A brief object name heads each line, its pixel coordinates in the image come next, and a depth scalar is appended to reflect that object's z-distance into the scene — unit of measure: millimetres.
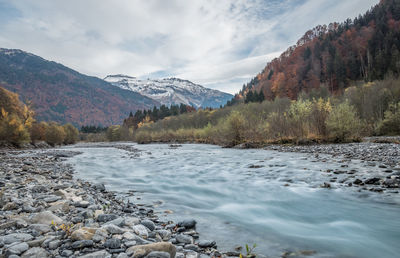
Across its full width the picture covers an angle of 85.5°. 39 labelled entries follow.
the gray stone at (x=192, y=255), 2775
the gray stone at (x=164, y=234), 3416
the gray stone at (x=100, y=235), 2770
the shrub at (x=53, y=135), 48316
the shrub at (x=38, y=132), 43344
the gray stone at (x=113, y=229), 3093
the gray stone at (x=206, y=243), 3234
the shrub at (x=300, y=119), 21000
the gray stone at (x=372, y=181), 6631
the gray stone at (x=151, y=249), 2455
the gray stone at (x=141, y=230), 3254
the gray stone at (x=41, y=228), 3064
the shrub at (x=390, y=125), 23031
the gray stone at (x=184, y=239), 3328
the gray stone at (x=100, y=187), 7273
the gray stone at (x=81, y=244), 2596
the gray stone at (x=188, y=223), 4082
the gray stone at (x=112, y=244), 2641
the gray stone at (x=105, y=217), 3754
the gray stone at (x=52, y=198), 4865
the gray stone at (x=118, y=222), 3471
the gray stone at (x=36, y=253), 2330
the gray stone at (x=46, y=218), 3400
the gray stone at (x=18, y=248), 2312
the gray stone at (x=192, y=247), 3078
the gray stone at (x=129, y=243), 2737
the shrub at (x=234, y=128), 25859
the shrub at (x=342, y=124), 18234
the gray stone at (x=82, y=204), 4641
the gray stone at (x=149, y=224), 3725
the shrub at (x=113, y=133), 80250
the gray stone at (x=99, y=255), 2359
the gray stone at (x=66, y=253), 2441
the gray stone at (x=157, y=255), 2389
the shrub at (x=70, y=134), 66138
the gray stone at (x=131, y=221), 3619
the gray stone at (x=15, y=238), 2617
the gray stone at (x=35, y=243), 2594
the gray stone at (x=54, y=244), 2590
